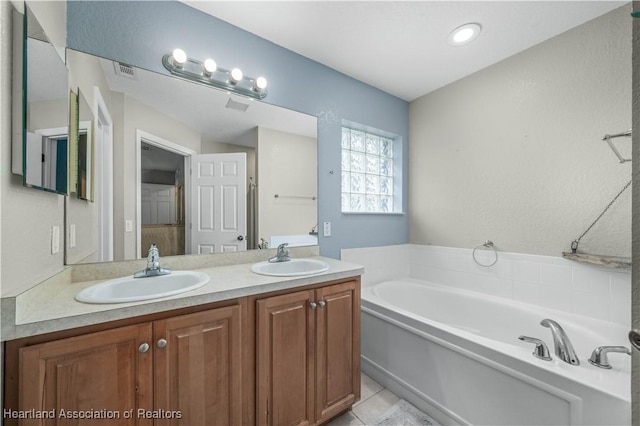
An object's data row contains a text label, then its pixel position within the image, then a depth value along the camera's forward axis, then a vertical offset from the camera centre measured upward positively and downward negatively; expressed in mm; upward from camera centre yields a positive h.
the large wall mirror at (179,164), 1302 +322
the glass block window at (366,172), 2493 +451
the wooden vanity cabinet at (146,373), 771 -572
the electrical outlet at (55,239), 1025 -106
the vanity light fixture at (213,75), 1479 +909
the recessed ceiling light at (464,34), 1692 +1284
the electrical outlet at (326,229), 2127 -130
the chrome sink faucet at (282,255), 1749 -295
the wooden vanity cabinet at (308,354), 1197 -756
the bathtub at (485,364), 1056 -830
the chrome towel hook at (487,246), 2106 -319
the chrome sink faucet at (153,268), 1282 -286
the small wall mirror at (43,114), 811 +372
